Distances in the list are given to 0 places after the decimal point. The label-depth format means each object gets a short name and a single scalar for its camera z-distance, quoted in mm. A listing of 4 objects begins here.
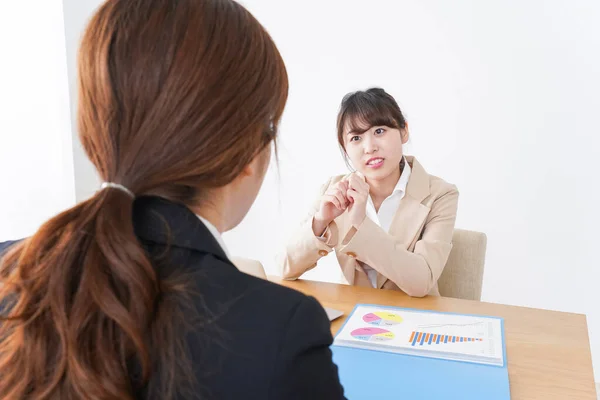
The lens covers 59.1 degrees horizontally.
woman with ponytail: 528
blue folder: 946
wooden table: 989
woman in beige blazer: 1512
